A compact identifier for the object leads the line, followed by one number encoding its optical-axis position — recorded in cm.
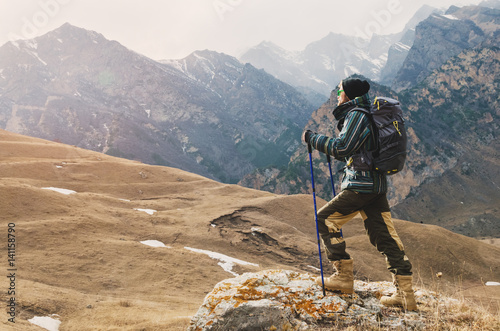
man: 540
